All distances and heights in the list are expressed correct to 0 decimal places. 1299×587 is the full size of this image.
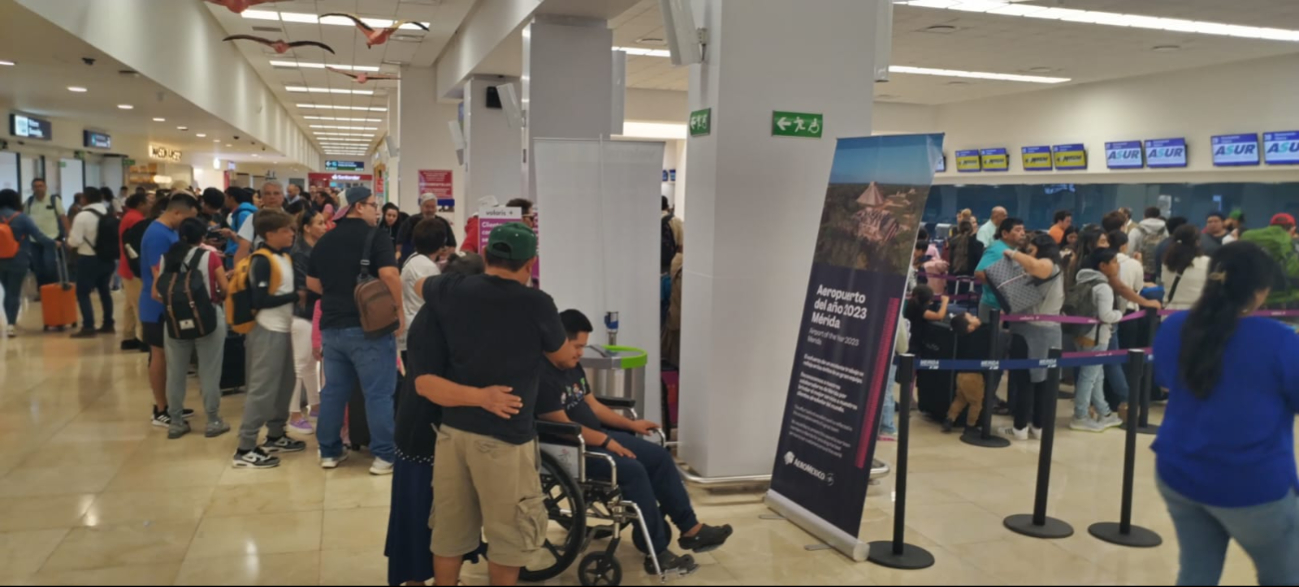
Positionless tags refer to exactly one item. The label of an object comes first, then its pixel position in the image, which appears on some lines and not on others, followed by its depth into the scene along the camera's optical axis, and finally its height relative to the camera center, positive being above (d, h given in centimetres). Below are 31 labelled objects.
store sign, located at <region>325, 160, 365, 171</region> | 4544 +186
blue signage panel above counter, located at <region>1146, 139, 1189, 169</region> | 1309 +106
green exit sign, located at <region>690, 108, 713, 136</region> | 473 +47
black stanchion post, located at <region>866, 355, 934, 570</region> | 392 -137
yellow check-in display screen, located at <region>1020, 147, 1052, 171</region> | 1584 +112
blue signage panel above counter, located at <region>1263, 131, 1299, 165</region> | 1146 +103
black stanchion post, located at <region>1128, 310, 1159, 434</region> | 623 -115
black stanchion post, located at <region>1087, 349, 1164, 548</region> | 425 -136
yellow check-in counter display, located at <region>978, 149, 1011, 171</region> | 1697 +115
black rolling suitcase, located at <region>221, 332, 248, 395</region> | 718 -128
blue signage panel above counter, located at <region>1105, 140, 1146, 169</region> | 1388 +107
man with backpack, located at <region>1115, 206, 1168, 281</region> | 987 -11
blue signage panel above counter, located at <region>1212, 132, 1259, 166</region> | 1204 +104
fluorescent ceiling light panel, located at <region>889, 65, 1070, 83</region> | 1395 +224
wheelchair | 349 -110
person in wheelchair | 360 -95
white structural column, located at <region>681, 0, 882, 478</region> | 467 +10
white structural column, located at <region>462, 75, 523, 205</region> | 1134 +73
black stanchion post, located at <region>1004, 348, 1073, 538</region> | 434 -134
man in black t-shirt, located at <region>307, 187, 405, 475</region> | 491 -56
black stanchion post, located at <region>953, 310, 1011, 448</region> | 613 -127
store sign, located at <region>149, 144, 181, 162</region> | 2150 +108
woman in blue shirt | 264 -56
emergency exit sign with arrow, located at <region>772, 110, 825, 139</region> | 471 +47
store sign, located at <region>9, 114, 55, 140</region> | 1338 +100
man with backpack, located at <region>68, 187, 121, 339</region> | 923 -50
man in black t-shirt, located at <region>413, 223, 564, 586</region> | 310 -60
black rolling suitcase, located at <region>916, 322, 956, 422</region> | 662 -113
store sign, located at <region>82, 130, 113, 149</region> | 1694 +104
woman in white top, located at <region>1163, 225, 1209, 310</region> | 731 -31
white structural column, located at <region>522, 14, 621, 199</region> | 781 +112
